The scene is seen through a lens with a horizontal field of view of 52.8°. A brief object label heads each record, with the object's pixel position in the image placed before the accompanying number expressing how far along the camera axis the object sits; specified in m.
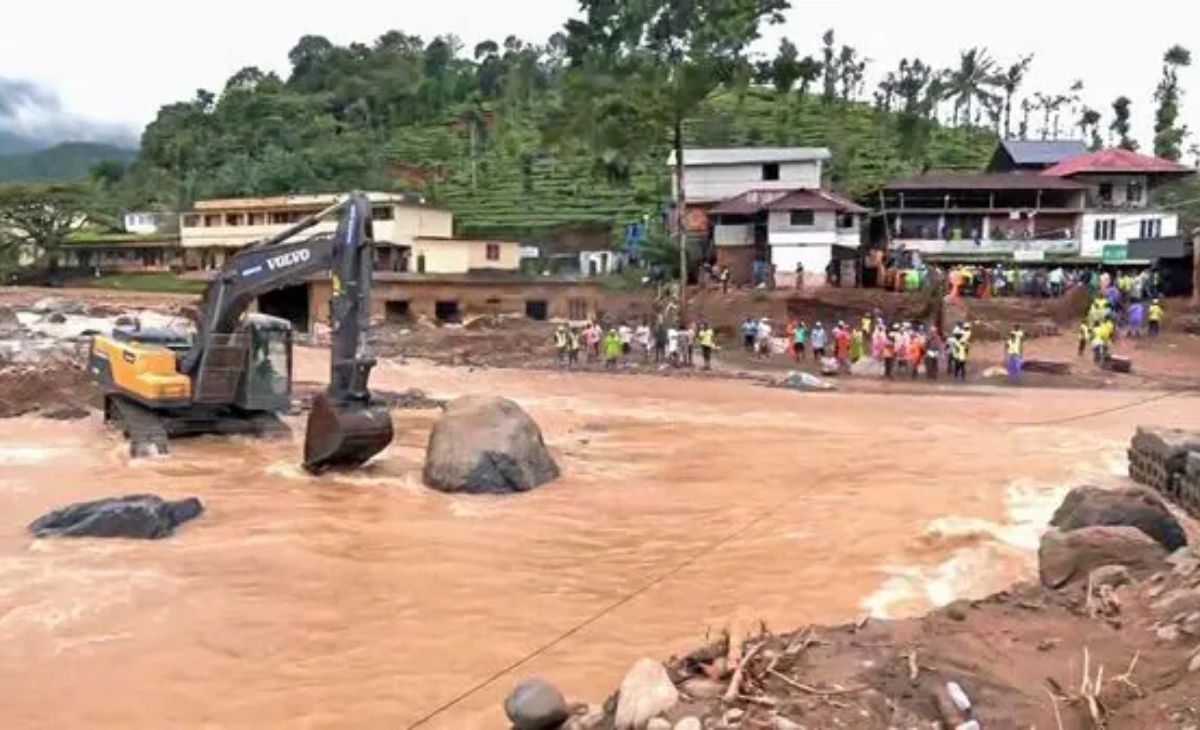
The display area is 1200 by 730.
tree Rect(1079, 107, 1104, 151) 97.88
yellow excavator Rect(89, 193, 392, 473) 18.28
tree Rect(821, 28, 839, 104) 100.06
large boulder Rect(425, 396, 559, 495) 18.39
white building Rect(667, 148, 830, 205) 57.53
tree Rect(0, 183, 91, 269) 74.62
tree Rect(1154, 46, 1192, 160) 78.94
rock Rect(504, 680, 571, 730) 7.97
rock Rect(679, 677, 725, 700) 7.45
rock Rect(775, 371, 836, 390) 33.88
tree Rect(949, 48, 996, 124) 91.81
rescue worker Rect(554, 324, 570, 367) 40.44
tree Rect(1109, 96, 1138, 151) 92.94
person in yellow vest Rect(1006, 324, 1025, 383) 34.44
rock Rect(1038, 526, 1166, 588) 10.92
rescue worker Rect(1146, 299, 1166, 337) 38.72
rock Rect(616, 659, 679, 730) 7.23
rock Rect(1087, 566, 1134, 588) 9.98
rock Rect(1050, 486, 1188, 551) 13.55
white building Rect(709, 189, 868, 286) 49.44
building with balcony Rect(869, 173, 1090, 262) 54.28
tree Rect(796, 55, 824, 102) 47.47
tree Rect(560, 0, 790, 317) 45.31
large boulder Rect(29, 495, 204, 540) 14.98
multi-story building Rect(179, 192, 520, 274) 62.75
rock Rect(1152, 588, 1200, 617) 8.63
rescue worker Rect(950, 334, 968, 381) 35.12
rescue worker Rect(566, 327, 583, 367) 40.31
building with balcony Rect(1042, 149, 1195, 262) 52.94
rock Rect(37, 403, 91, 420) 25.64
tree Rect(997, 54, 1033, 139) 95.94
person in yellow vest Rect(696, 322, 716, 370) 38.47
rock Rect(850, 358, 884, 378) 36.16
